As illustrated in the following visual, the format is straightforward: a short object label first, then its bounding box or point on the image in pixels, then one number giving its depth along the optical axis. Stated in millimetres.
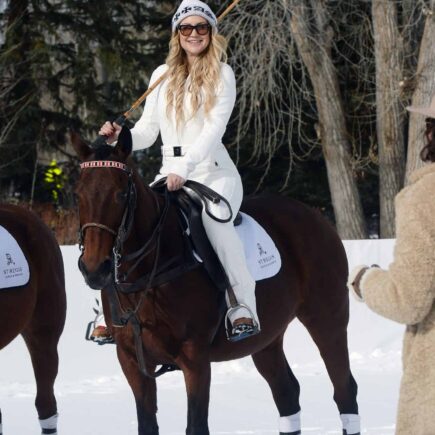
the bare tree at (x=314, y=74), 26196
